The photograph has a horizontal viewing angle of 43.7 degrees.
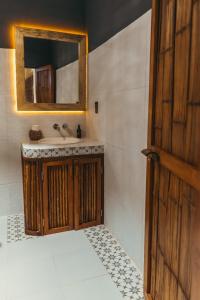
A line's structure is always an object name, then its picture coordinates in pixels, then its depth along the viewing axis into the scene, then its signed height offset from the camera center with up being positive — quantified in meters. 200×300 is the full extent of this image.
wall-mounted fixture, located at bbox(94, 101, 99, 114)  2.52 +0.13
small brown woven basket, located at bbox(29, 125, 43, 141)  2.64 -0.14
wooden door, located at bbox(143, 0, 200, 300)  0.83 -0.14
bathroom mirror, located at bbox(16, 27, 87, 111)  2.53 +0.52
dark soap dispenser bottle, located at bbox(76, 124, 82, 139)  2.84 -0.15
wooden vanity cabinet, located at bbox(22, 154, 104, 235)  2.26 -0.69
